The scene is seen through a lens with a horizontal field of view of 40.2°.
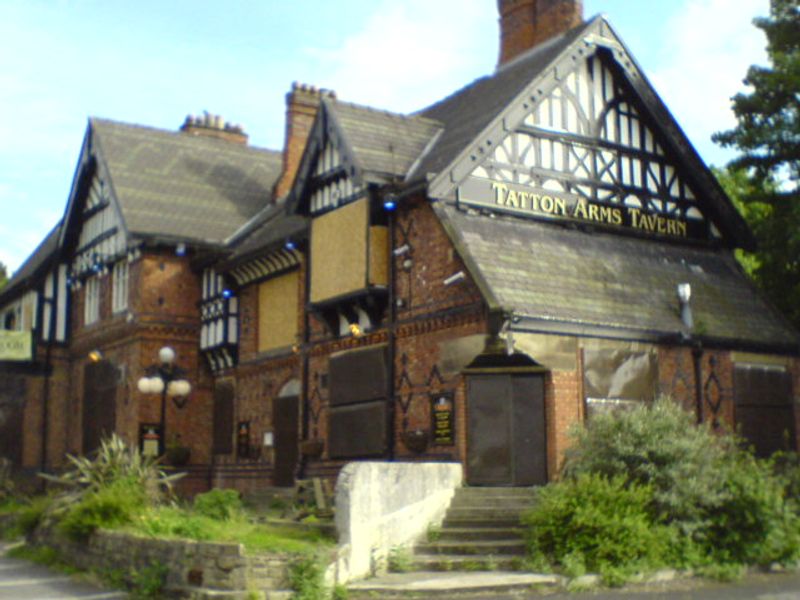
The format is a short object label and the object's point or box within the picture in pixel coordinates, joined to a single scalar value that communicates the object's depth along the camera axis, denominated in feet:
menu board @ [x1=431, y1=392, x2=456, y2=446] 57.98
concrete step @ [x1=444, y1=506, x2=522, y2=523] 51.37
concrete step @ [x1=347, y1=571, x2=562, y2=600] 42.16
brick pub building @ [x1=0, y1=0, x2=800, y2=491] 57.98
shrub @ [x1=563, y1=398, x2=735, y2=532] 47.09
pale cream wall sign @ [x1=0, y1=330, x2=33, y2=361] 98.27
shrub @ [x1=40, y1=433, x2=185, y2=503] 56.24
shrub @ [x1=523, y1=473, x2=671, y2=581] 44.73
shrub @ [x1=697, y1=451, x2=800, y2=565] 47.19
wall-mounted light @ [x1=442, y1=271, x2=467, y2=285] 57.77
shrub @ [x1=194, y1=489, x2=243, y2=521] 56.57
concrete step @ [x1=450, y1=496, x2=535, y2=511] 52.70
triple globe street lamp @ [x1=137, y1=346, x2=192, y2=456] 80.12
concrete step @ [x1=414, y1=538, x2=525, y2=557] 47.78
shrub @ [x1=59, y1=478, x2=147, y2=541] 53.11
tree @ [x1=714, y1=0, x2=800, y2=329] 69.05
